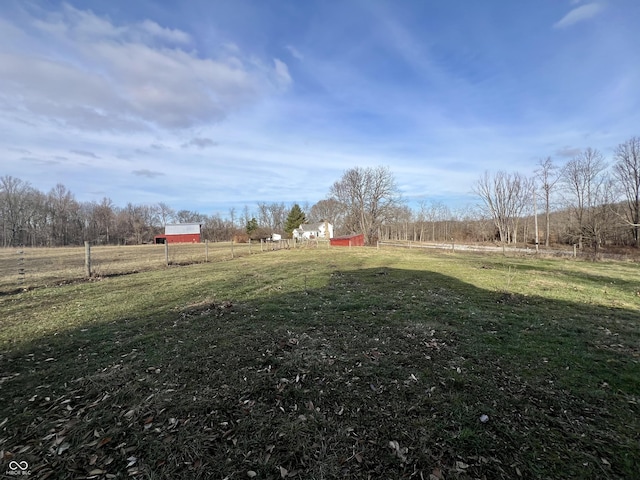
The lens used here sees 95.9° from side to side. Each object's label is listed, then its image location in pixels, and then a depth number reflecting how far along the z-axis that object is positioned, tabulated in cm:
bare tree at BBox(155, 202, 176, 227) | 8638
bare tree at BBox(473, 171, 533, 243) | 4634
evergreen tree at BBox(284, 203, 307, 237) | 6612
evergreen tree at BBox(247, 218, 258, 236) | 6450
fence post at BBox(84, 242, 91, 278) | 1202
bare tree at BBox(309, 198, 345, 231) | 6466
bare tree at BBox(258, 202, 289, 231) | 8131
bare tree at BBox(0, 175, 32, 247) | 5409
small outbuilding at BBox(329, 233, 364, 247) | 4117
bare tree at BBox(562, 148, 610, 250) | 3238
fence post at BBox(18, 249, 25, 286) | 1097
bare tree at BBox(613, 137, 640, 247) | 3139
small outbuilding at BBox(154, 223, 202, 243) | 6500
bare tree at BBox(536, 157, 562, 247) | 3972
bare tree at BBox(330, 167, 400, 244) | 4906
